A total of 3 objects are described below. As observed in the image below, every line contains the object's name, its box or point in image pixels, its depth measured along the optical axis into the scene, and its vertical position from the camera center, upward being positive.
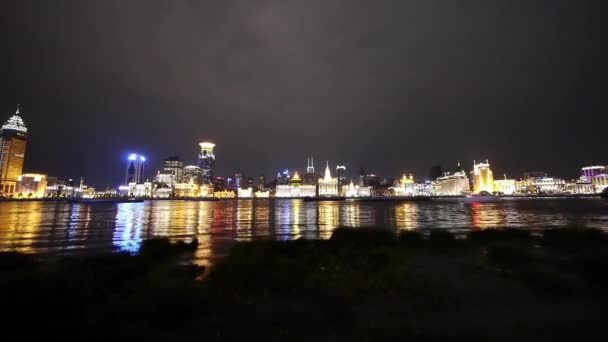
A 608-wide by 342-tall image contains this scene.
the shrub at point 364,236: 18.67 -2.49
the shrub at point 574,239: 17.78 -2.85
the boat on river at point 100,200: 179.99 +1.51
